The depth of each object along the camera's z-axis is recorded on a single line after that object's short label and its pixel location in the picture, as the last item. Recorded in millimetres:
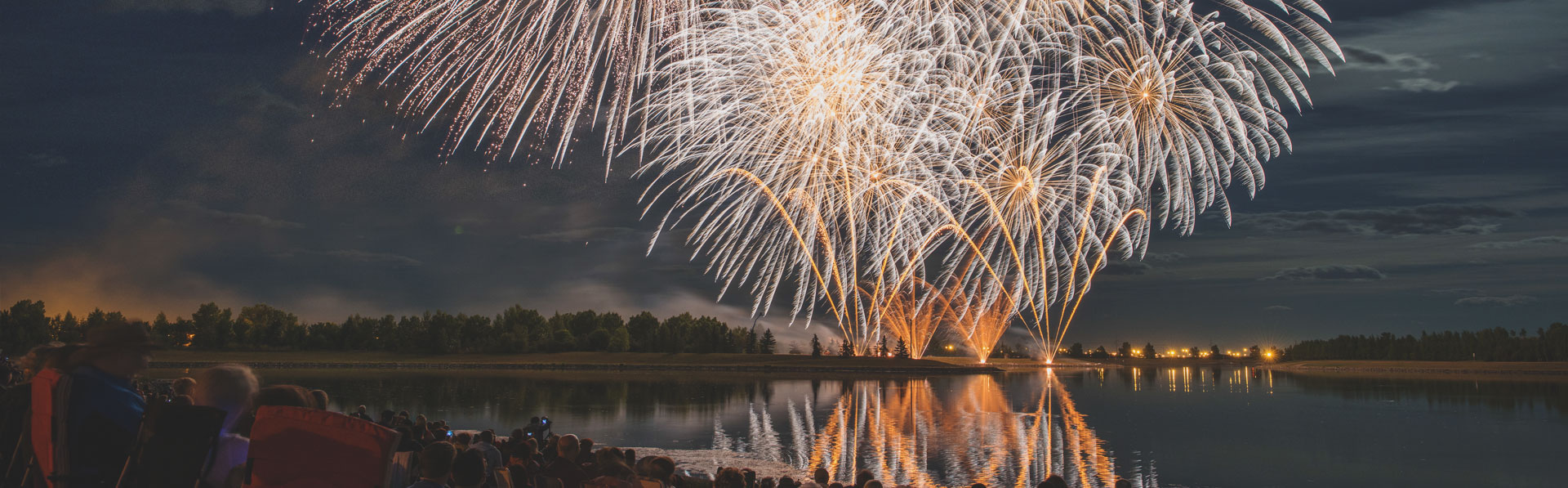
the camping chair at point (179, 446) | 4035
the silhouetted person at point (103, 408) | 4414
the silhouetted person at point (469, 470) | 4258
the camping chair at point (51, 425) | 4410
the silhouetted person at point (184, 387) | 6576
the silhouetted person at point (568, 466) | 7352
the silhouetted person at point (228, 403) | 4172
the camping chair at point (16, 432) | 5875
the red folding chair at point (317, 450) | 3715
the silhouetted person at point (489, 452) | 7941
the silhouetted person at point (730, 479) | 6578
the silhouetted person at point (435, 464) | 4121
